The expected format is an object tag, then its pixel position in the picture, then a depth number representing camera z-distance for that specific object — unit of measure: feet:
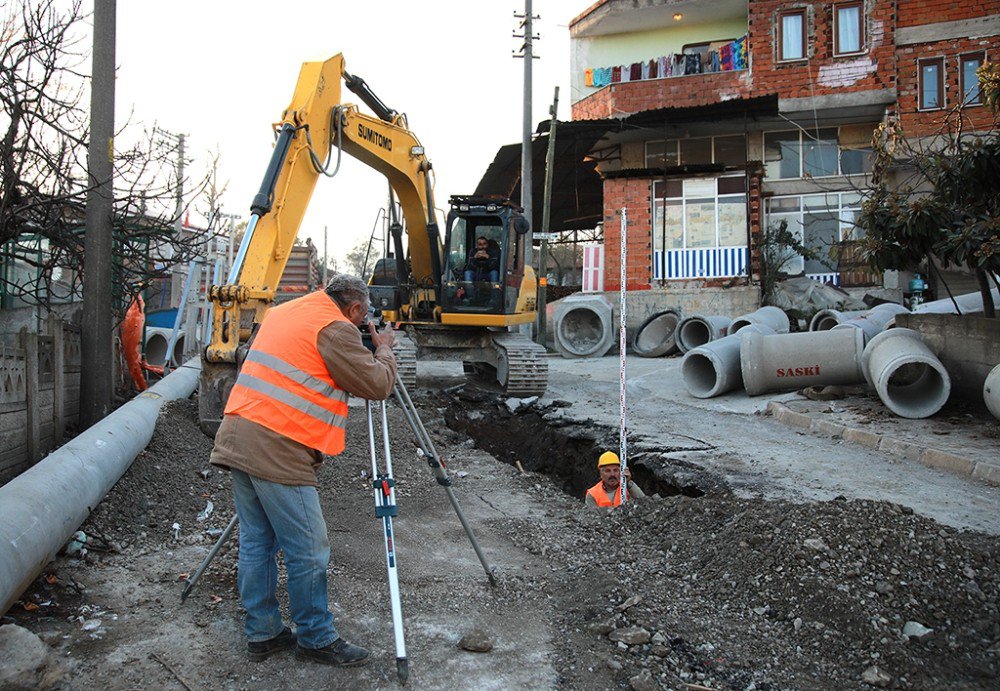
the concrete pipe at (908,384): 29.22
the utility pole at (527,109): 63.82
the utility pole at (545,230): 65.26
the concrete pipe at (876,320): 38.55
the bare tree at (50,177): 23.53
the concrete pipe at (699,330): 53.31
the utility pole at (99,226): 26.17
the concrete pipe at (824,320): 49.39
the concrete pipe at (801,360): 35.73
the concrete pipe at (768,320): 49.88
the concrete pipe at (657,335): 59.11
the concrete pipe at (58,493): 12.35
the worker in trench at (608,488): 21.83
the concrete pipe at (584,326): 63.16
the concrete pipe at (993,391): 25.16
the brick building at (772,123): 68.03
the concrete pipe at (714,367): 38.14
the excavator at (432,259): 29.91
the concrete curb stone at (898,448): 22.48
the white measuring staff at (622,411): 20.90
